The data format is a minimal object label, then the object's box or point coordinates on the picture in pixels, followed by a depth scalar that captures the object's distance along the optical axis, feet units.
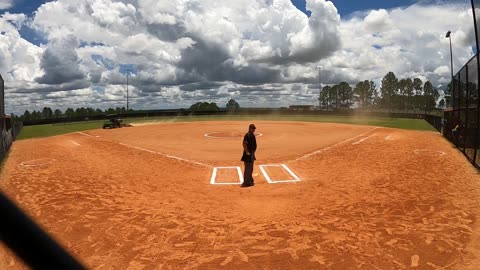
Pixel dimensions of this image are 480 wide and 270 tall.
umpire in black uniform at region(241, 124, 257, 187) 38.60
